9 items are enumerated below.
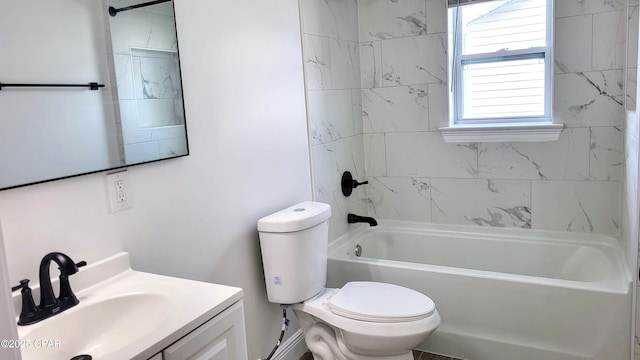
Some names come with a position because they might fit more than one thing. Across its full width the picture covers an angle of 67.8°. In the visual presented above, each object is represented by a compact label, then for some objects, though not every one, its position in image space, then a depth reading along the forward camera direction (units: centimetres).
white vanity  121
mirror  131
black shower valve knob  318
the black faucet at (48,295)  127
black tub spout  316
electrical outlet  159
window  286
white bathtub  225
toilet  210
